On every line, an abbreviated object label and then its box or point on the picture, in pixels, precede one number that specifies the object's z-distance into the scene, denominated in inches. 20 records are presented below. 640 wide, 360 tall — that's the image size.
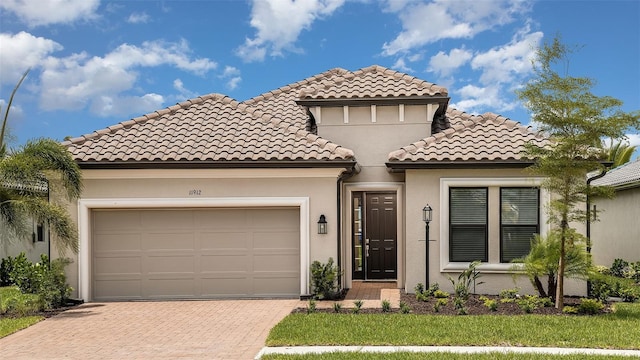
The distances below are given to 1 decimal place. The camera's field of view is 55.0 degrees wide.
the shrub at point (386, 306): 468.1
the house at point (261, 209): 538.0
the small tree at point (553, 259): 485.4
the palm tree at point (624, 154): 1298.0
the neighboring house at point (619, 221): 793.6
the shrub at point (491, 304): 473.4
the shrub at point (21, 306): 493.7
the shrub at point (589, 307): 465.4
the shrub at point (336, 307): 464.5
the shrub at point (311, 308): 464.4
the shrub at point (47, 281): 507.8
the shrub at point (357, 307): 466.0
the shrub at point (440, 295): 528.4
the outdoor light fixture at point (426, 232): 550.3
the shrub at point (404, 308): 460.4
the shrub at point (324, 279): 525.7
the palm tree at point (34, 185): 493.7
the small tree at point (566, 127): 450.9
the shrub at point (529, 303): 466.7
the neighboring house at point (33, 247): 798.3
